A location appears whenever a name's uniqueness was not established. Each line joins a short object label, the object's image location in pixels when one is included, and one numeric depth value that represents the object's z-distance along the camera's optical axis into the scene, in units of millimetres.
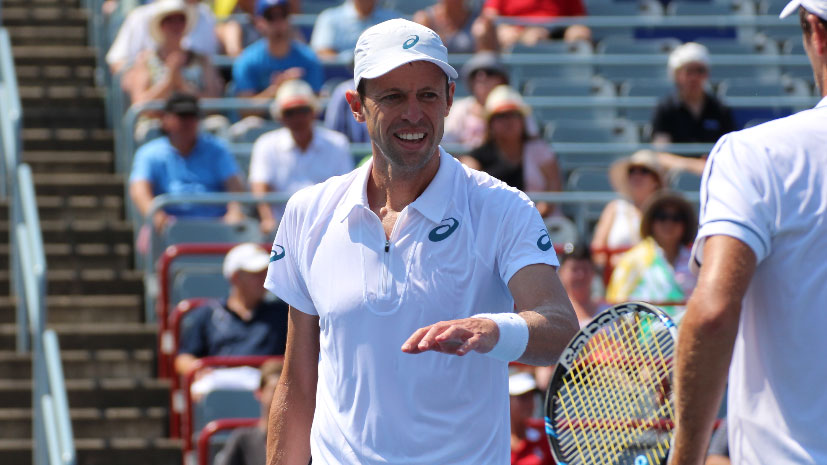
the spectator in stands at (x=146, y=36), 22187
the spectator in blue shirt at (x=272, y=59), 22109
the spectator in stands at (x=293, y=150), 19344
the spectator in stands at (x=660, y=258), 17141
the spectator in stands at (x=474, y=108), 21000
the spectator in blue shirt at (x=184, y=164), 19187
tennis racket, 6727
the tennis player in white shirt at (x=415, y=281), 7453
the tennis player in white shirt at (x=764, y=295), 5859
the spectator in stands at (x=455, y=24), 23734
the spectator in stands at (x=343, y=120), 20648
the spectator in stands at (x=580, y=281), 16734
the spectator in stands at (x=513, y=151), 19344
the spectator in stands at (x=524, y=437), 14680
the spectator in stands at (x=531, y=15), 25453
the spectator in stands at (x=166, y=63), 21000
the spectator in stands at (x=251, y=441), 14555
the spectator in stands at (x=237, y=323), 16750
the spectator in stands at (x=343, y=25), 23141
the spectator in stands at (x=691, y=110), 21969
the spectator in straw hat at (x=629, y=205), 19031
